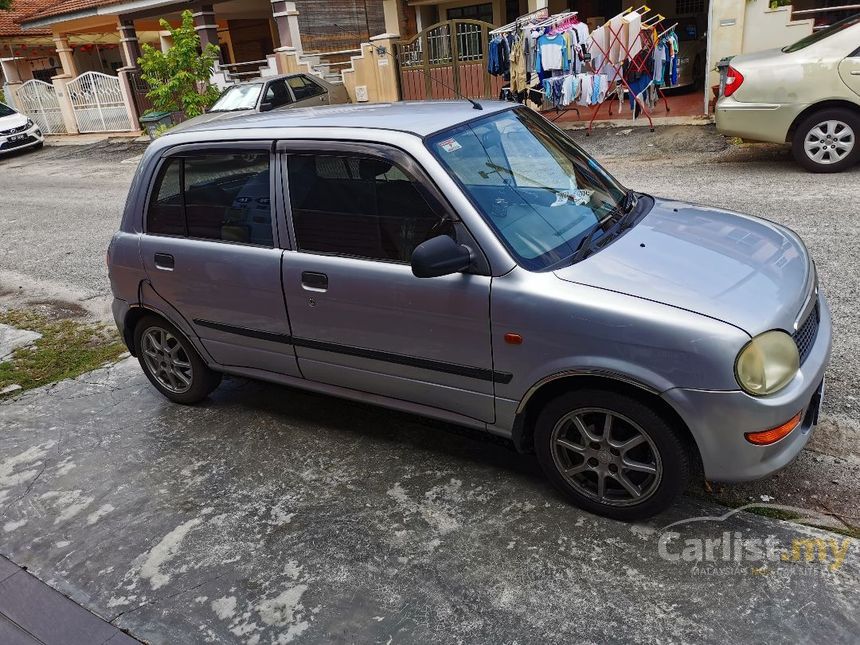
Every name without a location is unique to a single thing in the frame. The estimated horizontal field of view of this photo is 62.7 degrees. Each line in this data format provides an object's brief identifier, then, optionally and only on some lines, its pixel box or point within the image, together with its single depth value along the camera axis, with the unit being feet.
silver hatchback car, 9.07
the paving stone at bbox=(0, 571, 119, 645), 9.59
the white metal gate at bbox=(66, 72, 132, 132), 73.67
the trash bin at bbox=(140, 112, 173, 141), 60.39
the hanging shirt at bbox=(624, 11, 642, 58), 38.91
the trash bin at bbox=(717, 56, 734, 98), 31.66
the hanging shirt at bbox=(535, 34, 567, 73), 39.60
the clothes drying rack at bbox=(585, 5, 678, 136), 39.40
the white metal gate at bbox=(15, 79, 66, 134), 80.02
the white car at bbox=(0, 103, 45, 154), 67.77
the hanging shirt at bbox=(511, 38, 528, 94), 40.93
